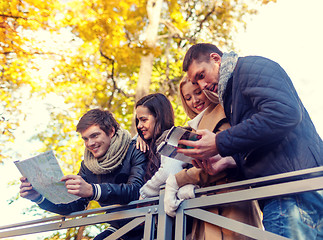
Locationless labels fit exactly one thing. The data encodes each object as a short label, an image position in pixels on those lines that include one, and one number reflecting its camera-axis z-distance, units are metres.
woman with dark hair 3.05
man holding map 2.54
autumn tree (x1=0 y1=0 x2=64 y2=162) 5.59
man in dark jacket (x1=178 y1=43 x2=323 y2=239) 1.74
